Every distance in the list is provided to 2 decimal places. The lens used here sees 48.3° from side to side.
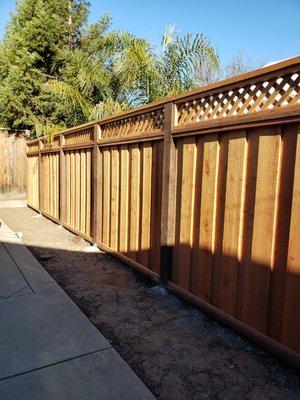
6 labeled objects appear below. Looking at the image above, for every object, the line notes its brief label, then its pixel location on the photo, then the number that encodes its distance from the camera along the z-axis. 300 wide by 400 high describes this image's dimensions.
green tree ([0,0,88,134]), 10.01
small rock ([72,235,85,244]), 5.67
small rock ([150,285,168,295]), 3.47
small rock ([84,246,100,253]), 5.09
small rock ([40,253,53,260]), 4.73
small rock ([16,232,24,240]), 5.94
